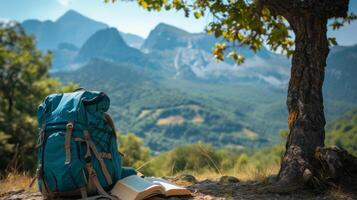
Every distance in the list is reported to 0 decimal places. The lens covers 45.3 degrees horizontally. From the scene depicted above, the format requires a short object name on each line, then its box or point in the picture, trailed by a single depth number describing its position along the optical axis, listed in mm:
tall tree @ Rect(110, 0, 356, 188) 5109
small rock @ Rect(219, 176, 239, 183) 6046
